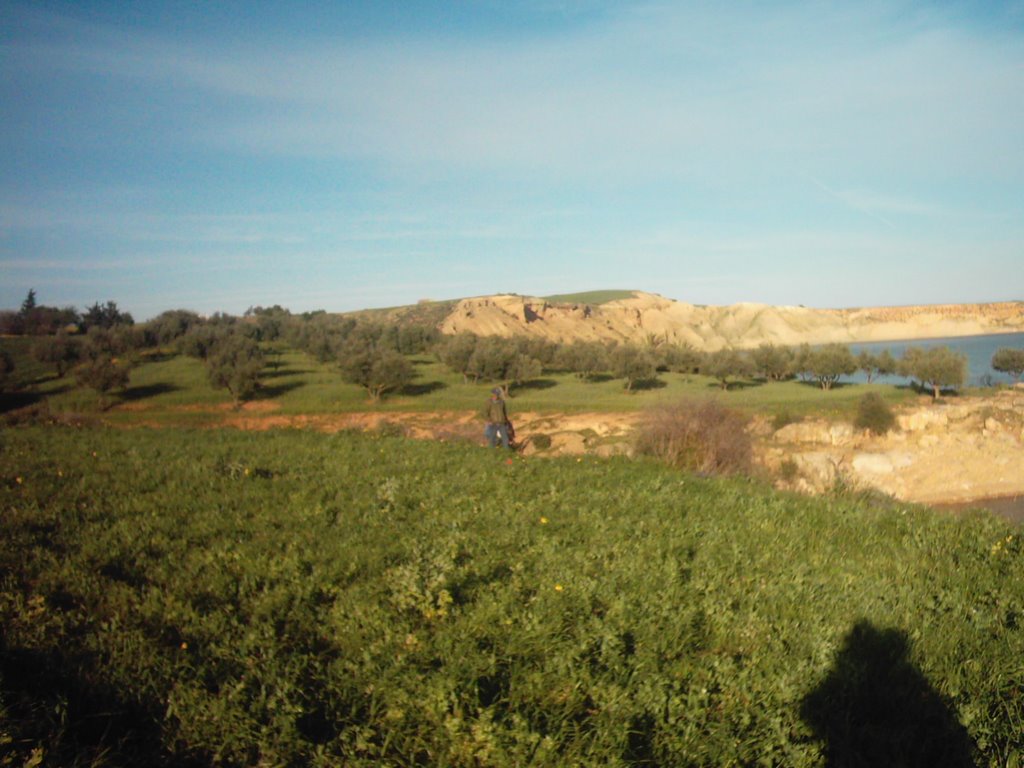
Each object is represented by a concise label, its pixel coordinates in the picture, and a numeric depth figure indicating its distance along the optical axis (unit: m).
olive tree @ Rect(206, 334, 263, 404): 41.59
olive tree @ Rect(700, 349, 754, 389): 59.19
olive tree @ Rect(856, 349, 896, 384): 57.40
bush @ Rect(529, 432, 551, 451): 26.74
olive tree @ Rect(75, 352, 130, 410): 39.75
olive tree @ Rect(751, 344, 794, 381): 62.53
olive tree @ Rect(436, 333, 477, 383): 53.36
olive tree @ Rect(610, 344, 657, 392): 52.78
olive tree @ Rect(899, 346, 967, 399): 43.16
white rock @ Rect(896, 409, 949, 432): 33.25
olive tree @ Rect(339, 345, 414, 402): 43.84
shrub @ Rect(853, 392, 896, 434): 32.88
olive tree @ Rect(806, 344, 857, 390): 54.97
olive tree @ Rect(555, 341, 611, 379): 60.53
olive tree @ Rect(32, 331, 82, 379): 45.50
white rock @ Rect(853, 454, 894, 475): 28.33
